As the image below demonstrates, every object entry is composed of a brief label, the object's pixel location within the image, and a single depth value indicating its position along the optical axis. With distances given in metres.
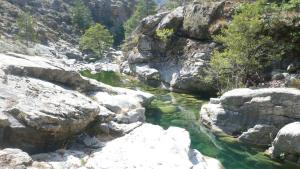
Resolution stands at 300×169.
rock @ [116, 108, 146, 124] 14.68
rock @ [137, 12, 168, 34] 37.37
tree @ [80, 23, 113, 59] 60.94
